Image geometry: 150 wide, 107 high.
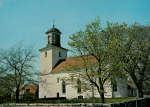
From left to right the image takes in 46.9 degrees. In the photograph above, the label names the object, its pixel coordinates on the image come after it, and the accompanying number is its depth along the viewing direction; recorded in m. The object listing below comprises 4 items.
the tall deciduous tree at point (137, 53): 23.31
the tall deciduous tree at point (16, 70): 26.31
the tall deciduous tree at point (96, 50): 17.98
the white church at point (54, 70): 38.92
